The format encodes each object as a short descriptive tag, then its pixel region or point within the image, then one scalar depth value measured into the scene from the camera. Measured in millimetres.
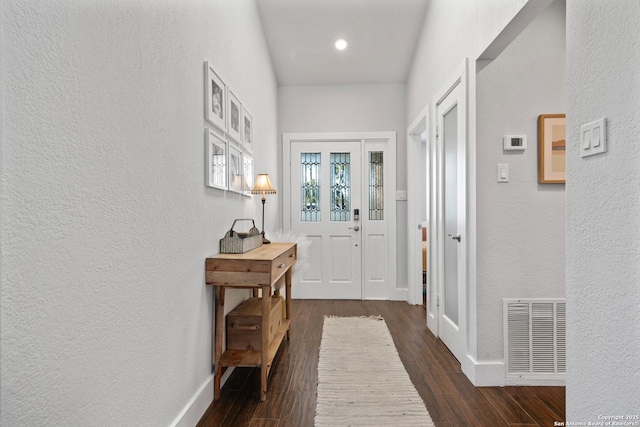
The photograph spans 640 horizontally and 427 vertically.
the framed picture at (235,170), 2411
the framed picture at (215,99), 1959
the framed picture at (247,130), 2736
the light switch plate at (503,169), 2225
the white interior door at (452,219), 2441
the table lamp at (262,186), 2885
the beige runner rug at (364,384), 1821
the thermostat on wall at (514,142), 2215
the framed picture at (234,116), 2380
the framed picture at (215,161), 1977
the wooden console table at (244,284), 1933
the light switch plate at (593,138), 1145
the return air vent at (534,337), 2213
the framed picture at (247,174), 2770
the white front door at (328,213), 4547
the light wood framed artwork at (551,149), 2215
